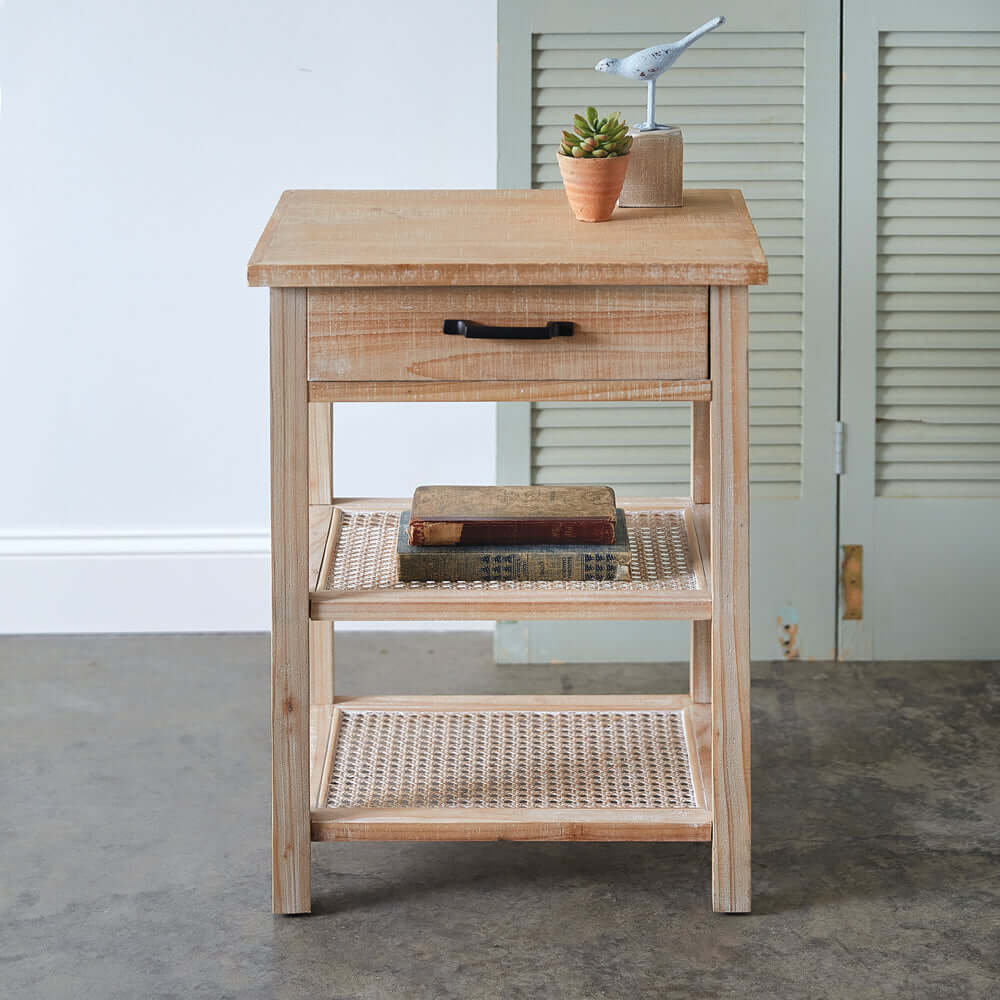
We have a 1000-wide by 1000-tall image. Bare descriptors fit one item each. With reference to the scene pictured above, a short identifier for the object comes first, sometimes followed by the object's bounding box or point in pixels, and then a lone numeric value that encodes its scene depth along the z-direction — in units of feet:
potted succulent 11.52
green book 11.73
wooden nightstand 11.32
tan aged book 11.80
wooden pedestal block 11.76
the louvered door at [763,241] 13.49
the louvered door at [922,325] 13.51
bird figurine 11.75
